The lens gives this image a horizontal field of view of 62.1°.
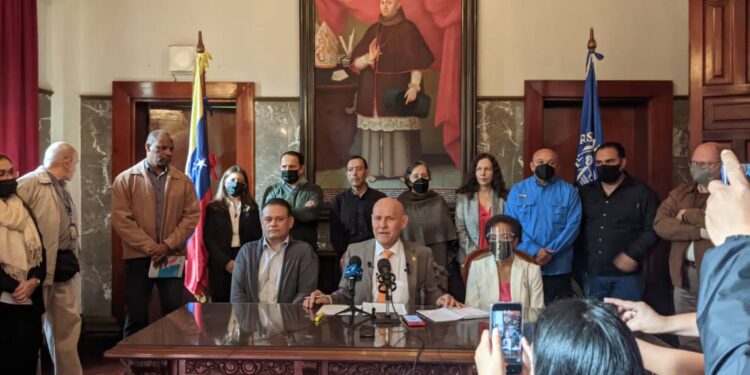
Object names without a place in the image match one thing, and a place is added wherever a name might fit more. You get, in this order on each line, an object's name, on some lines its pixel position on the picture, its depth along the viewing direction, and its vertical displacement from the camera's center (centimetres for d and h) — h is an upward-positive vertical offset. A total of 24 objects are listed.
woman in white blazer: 325 -48
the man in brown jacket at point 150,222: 405 -25
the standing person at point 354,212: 441 -20
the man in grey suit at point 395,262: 331 -42
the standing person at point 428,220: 428 -25
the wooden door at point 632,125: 516 +50
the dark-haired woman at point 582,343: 109 -29
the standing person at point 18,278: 338 -51
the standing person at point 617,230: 414 -31
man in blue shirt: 420 -26
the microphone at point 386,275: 275 -40
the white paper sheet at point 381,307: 295 -60
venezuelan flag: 454 +9
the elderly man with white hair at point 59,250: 372 -40
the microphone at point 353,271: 273 -38
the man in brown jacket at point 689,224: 377 -25
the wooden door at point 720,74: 403 +72
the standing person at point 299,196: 442 -9
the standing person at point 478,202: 433 -13
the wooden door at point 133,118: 535 +57
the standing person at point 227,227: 433 -31
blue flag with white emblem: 469 +41
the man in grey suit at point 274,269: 344 -47
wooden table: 229 -62
